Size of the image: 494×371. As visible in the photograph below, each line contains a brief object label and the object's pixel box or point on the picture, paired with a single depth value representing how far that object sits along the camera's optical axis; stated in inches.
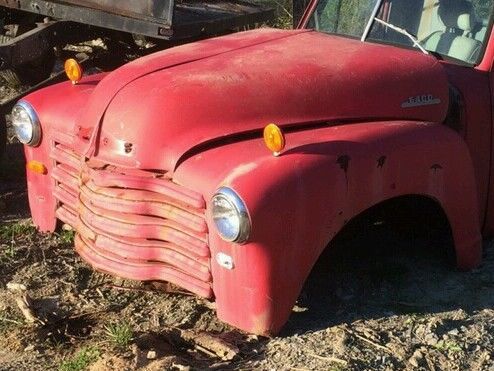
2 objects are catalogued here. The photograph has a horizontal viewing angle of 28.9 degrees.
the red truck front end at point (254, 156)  147.6
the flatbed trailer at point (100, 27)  238.1
